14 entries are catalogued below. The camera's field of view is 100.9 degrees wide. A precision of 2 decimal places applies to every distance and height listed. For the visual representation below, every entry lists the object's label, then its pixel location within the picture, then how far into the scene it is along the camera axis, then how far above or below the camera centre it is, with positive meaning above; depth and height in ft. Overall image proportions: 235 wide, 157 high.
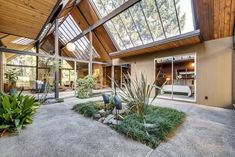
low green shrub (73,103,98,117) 10.18 -3.48
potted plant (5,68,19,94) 19.45 +0.36
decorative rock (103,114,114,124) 8.68 -3.69
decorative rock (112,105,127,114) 10.19 -3.42
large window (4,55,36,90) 23.88 +2.89
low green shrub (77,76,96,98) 18.56 -1.53
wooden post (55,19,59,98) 16.69 +1.92
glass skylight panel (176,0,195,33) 12.42 +8.53
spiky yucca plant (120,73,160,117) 8.48 -1.53
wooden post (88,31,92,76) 21.46 +4.27
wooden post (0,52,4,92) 17.20 +0.73
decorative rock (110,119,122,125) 8.09 -3.71
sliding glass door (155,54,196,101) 18.22 +0.34
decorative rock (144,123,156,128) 6.96 -3.41
